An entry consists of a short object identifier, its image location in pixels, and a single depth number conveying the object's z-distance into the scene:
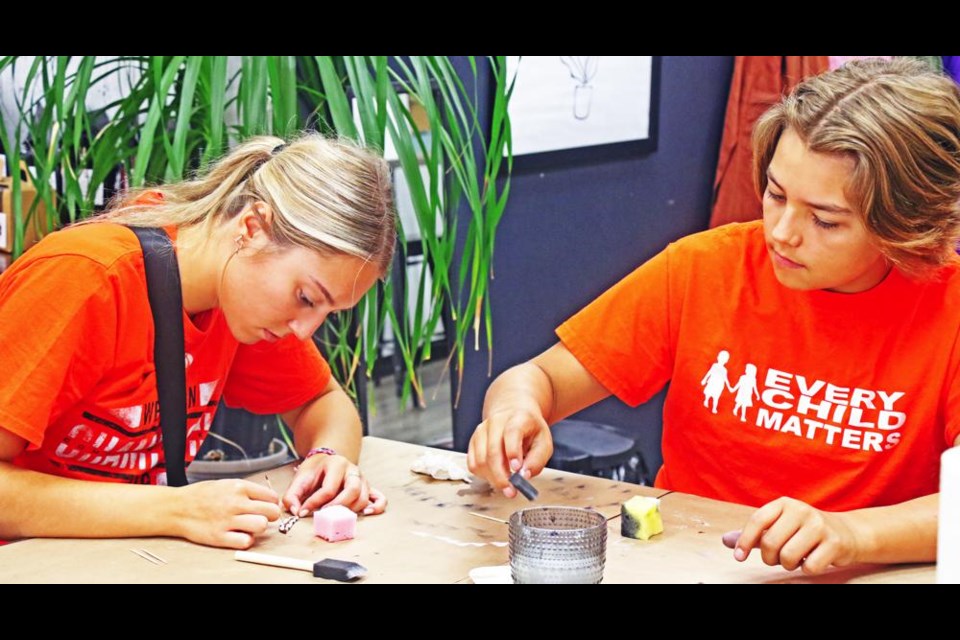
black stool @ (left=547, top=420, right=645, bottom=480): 2.88
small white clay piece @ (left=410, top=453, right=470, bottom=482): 1.70
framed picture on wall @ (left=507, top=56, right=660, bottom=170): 3.00
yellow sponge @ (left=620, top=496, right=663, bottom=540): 1.45
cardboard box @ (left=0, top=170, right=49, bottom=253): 2.29
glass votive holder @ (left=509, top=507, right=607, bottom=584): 1.24
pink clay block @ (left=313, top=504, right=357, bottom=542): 1.42
